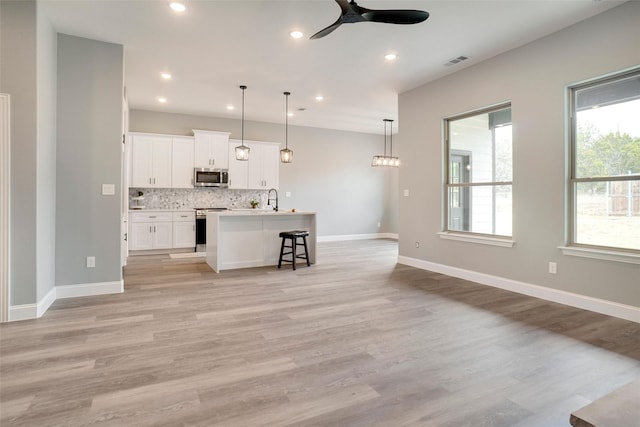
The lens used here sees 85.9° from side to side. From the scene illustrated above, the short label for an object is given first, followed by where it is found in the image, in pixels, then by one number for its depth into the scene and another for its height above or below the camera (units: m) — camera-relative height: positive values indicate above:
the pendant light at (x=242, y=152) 5.78 +1.02
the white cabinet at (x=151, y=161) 6.90 +1.05
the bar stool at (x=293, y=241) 5.53 -0.47
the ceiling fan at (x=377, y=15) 2.61 +1.53
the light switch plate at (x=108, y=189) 4.08 +0.27
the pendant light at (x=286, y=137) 5.88 +1.92
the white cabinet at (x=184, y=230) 7.07 -0.36
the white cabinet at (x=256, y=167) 7.82 +1.06
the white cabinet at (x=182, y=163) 7.26 +1.05
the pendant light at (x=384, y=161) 7.34 +1.11
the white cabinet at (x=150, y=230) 6.75 -0.36
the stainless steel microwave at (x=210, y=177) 7.40 +0.77
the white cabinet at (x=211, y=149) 7.43 +1.39
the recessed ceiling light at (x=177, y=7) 3.34 +2.03
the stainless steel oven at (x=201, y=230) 7.18 -0.37
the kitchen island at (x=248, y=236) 5.40 -0.40
